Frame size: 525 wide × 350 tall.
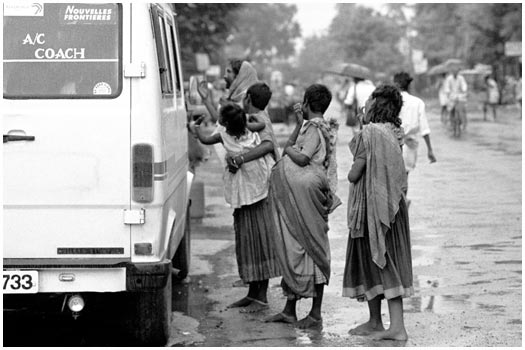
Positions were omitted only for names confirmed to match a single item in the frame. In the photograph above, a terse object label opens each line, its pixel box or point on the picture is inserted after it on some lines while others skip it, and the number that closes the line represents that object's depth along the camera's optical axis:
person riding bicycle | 27.02
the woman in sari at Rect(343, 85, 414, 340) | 6.95
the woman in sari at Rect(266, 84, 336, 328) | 7.37
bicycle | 27.44
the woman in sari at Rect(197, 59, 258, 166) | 8.97
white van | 6.16
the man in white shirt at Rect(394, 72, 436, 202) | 11.30
